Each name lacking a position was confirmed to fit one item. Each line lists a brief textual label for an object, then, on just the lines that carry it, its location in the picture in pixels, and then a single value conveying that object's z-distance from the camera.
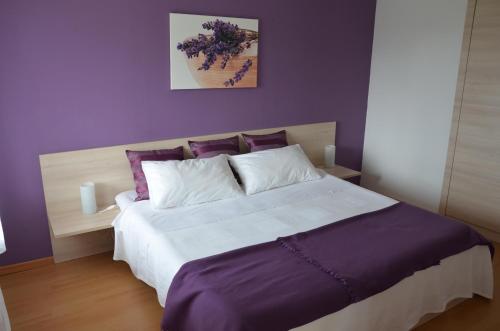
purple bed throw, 1.71
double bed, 2.01
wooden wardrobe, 3.14
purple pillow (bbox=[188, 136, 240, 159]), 3.15
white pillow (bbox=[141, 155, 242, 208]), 2.68
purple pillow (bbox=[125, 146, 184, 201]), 2.83
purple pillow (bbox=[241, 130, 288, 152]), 3.37
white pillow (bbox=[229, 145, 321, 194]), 3.01
